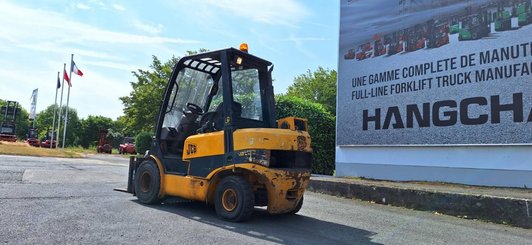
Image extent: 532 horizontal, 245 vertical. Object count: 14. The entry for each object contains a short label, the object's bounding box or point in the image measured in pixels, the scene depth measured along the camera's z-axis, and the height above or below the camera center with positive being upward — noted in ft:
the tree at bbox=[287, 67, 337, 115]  137.69 +24.60
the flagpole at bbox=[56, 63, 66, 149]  113.76 +17.38
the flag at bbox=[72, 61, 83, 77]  108.78 +20.54
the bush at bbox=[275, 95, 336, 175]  52.85 +4.22
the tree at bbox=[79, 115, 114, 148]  200.44 +9.75
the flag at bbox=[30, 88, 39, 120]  135.95 +15.07
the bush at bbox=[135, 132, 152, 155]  96.63 +2.76
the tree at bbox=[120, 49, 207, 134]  114.21 +15.30
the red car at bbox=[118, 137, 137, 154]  137.18 +1.33
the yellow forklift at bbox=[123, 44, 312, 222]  20.39 +0.59
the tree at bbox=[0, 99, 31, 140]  228.43 +12.47
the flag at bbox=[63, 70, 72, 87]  112.47 +19.31
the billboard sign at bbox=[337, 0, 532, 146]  33.30 +8.41
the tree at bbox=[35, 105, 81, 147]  194.18 +14.19
